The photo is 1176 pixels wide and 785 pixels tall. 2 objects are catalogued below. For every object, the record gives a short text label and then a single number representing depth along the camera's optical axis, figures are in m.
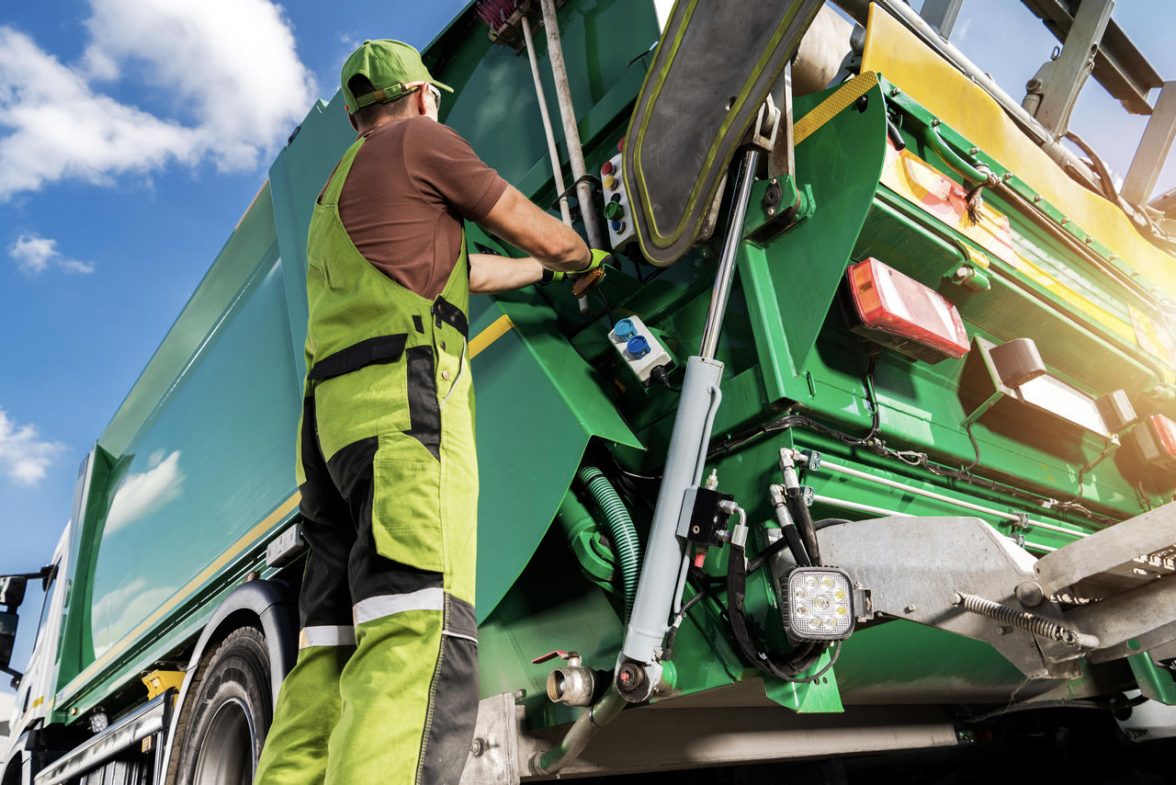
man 1.16
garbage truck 1.40
